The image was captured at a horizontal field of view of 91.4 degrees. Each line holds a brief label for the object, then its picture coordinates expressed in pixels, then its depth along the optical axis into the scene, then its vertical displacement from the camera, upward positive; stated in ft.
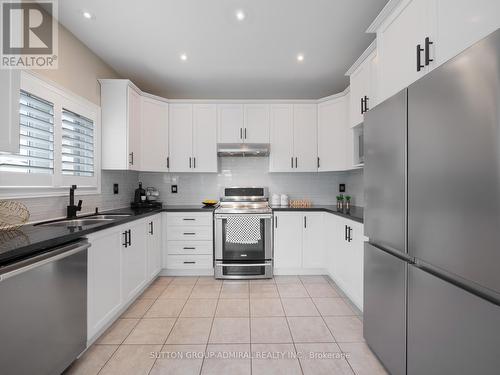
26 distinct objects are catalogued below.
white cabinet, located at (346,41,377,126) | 6.98 +3.30
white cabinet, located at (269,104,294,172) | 11.86 +2.41
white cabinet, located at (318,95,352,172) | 10.62 +2.45
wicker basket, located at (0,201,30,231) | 5.16 -0.61
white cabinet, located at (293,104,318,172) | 11.85 +2.37
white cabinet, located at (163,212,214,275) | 10.85 -2.34
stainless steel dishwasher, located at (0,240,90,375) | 3.73 -2.21
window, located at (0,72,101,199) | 5.96 +1.22
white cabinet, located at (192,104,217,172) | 11.85 +2.55
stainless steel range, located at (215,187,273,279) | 10.59 -2.46
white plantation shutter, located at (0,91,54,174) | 5.90 +1.25
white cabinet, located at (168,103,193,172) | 11.83 +2.46
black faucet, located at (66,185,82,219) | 7.37 -0.59
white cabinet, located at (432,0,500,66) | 3.16 +2.34
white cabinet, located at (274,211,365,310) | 10.85 -2.46
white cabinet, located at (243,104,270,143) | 11.85 +3.19
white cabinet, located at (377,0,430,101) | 4.39 +2.90
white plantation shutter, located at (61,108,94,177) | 7.54 +1.44
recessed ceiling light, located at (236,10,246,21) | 6.81 +4.89
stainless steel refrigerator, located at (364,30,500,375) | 2.81 -0.47
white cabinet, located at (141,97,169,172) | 10.86 +2.40
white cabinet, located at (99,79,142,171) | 9.50 +2.50
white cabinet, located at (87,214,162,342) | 5.89 -2.40
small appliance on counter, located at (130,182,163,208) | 11.09 -0.53
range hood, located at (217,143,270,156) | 11.55 +1.87
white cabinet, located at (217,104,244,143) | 11.84 +3.19
